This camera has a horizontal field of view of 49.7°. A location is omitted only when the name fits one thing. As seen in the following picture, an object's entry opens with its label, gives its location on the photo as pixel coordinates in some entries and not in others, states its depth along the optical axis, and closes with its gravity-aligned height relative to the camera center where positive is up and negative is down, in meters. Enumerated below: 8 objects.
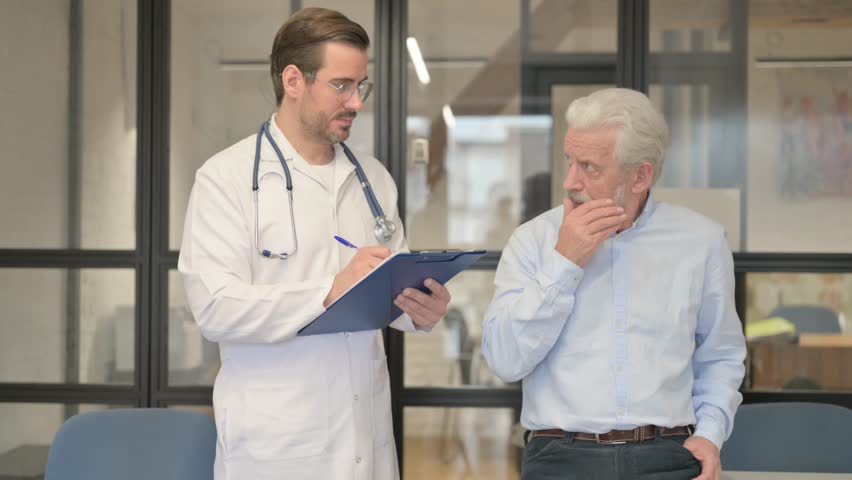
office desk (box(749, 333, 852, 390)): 3.45 -0.45
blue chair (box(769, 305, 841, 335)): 3.45 -0.29
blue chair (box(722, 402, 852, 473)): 2.89 -0.63
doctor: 2.31 -0.11
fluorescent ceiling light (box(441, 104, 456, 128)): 3.48 +0.47
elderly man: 2.19 -0.20
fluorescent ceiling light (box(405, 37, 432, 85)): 3.48 +0.69
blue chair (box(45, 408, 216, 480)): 2.82 -0.64
